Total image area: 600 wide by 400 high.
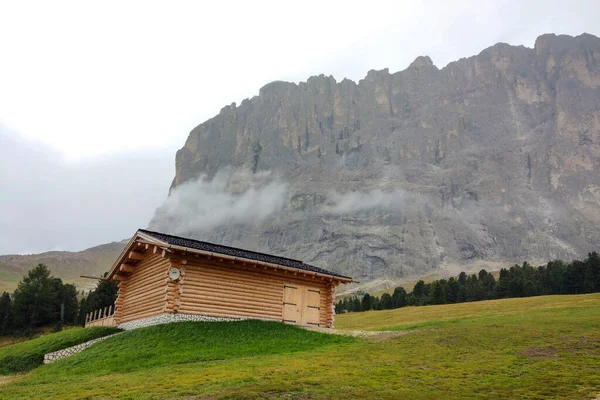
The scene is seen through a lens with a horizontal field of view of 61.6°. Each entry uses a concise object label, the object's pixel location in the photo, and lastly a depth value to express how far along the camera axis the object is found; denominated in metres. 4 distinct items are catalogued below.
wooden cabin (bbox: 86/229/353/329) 26.48
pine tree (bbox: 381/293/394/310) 93.00
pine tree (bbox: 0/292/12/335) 64.38
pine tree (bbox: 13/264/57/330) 65.00
